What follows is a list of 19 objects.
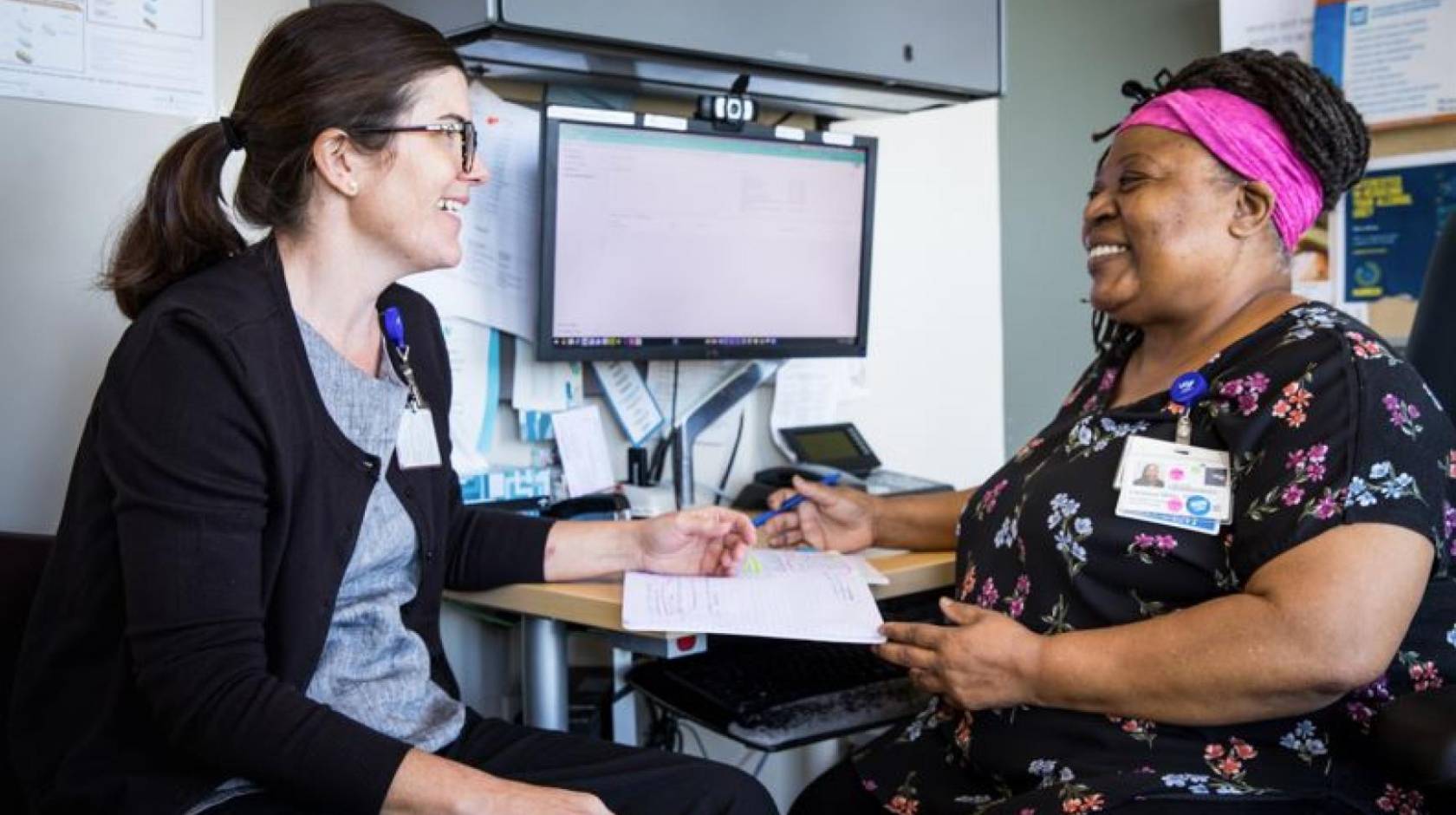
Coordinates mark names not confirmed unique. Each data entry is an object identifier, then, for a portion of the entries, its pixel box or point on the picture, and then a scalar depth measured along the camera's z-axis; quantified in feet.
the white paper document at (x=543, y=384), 6.93
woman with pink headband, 4.16
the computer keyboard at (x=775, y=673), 5.43
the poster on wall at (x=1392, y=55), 8.13
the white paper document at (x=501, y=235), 6.63
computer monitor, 6.46
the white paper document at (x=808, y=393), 7.84
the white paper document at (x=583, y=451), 6.98
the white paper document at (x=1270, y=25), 8.52
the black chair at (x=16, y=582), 4.48
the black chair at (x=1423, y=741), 3.89
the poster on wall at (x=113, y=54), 5.40
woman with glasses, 3.75
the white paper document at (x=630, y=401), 7.22
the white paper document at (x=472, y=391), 6.72
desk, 5.15
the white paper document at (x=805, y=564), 5.65
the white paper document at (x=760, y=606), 4.84
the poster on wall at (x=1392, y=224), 8.24
